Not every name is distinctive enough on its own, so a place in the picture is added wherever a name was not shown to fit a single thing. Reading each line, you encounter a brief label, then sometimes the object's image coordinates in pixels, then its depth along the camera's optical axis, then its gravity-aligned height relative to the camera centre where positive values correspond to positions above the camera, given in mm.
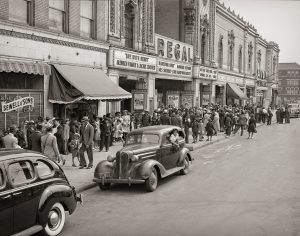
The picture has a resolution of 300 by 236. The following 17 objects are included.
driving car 11000 -1796
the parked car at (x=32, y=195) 6617 -1701
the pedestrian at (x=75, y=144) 14290 -1672
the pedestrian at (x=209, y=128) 23078 -1694
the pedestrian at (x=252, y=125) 25312 -1648
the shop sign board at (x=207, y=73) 34812 +2114
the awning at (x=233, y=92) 43156 +578
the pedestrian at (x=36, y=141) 12289 -1343
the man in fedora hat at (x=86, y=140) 13766 -1466
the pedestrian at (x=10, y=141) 11328 -1253
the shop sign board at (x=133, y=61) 22125 +2034
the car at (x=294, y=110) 53625 -1494
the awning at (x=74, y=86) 16969 +395
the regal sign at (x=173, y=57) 28116 +2924
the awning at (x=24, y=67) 14523 +1043
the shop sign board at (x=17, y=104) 15120 -333
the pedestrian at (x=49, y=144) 11758 -1378
